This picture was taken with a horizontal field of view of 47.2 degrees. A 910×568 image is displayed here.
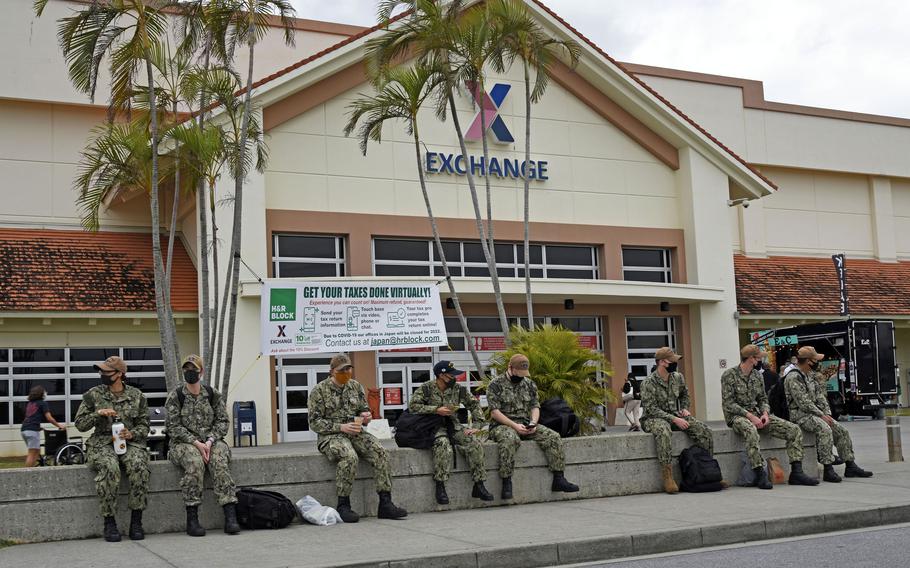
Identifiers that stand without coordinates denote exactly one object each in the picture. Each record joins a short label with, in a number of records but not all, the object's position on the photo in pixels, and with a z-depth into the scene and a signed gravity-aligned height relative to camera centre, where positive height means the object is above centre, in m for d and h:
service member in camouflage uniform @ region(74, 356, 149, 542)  9.73 -0.47
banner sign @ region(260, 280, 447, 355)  22.45 +1.41
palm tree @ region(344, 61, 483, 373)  19.33 +5.27
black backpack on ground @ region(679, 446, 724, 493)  12.62 -1.28
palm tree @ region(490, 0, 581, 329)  19.38 +6.32
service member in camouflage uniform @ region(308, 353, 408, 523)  10.80 -0.56
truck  28.27 -0.08
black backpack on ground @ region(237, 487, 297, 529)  10.24 -1.25
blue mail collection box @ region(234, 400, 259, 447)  22.81 -0.81
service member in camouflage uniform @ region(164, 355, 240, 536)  9.99 -0.54
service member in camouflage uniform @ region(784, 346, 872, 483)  13.57 -0.61
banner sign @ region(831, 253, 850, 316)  30.67 +2.43
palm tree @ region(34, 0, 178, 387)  15.29 +5.14
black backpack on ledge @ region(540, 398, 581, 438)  12.51 -0.54
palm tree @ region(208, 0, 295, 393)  17.03 +5.84
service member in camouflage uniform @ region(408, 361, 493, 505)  11.53 -0.35
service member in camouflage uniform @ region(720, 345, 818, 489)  13.04 -0.64
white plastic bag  10.59 -1.34
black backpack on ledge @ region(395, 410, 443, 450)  11.55 -0.59
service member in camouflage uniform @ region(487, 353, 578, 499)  11.98 -0.50
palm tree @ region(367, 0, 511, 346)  19.19 +6.34
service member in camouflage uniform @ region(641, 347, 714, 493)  12.73 -0.56
